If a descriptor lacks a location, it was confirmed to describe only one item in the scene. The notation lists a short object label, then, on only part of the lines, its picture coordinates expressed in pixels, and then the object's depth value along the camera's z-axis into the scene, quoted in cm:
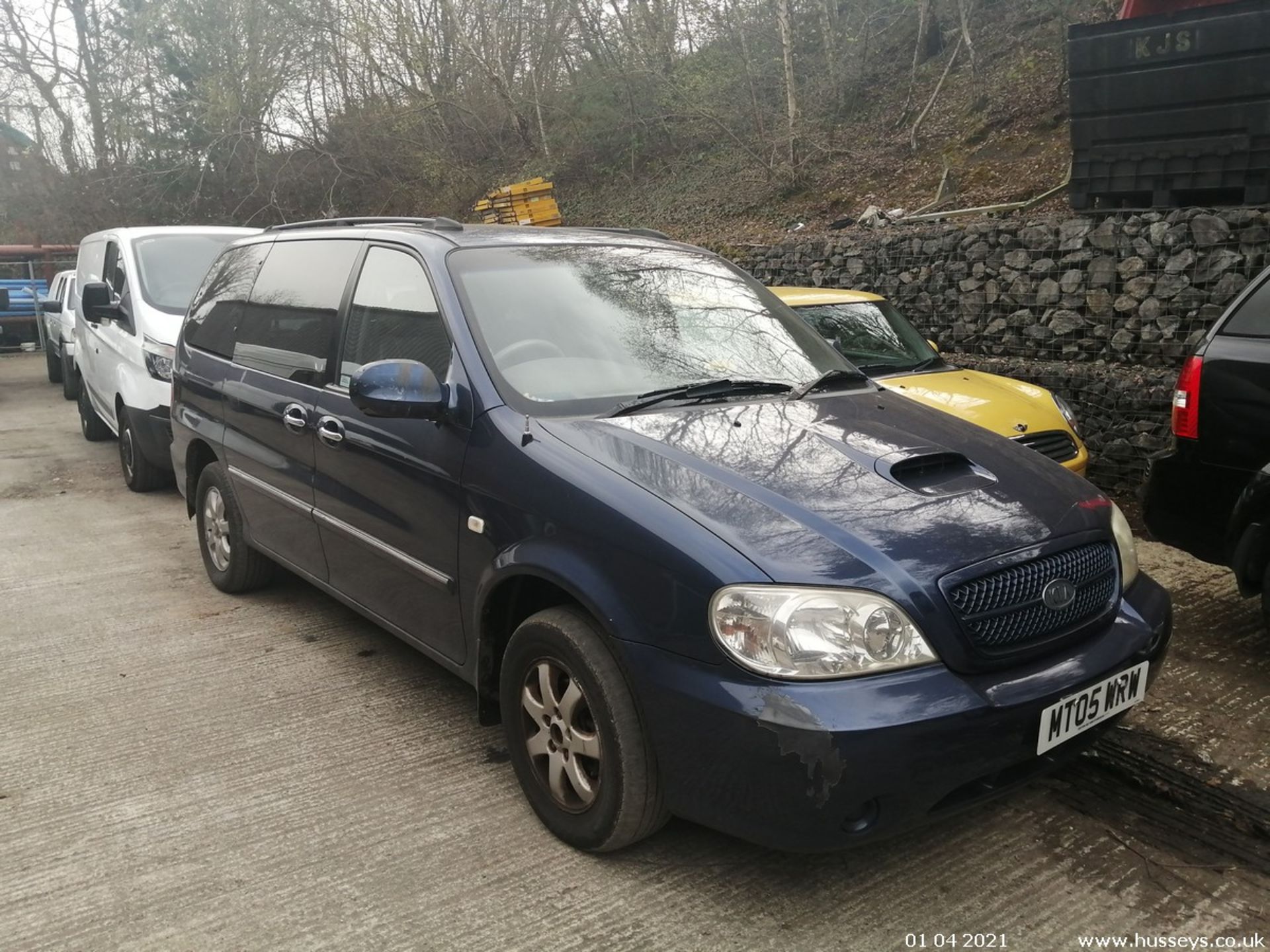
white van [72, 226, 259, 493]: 756
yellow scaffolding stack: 1772
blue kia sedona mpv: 249
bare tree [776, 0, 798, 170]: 1540
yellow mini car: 598
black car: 424
